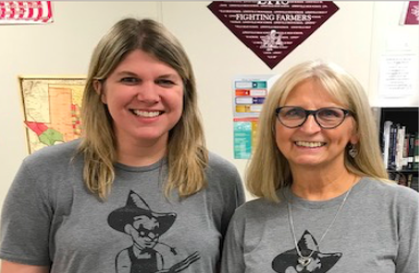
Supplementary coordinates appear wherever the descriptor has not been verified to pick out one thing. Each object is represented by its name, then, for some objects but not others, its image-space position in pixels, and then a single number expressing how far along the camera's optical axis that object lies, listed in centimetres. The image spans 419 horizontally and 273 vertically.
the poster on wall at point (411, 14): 240
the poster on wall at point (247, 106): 248
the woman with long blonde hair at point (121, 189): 118
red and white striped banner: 241
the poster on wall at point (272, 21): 240
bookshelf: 258
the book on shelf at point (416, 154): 259
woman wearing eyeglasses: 111
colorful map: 247
